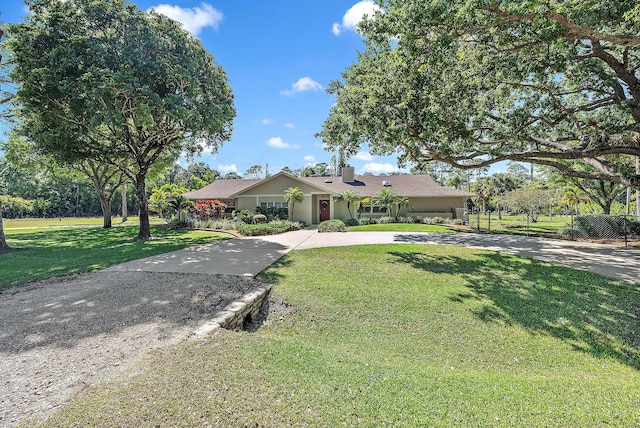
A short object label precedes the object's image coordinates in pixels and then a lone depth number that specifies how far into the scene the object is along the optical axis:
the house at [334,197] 23.06
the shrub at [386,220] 22.29
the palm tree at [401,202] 22.69
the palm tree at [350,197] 22.56
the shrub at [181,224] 19.16
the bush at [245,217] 20.11
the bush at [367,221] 22.31
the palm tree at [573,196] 26.59
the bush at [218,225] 18.30
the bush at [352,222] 21.84
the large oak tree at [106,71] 10.34
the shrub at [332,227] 17.14
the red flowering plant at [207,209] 22.39
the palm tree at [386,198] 22.58
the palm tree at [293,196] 21.50
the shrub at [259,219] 20.38
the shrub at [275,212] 22.79
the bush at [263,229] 15.52
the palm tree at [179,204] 22.02
